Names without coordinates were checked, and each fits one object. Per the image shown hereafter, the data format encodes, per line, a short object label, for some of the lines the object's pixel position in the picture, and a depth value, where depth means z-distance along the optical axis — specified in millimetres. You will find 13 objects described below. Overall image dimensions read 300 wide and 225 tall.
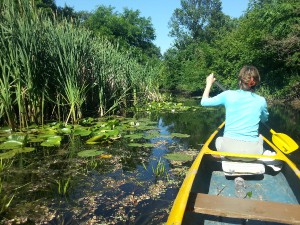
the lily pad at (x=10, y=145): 4637
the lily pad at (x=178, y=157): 4714
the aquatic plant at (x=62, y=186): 3500
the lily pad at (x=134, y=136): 6016
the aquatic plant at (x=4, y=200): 2902
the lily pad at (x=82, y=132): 5680
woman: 3076
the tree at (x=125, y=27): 31609
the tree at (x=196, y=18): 44406
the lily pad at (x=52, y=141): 5022
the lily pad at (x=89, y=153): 4684
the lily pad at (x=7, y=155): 4297
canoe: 2059
